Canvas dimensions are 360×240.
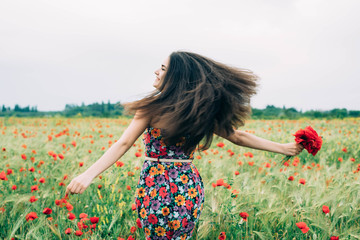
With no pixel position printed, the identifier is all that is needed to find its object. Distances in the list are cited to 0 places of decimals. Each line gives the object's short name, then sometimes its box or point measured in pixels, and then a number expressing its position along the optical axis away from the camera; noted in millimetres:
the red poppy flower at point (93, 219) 1957
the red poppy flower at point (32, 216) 2123
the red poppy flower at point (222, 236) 2066
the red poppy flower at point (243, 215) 2090
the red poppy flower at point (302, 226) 1932
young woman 1647
